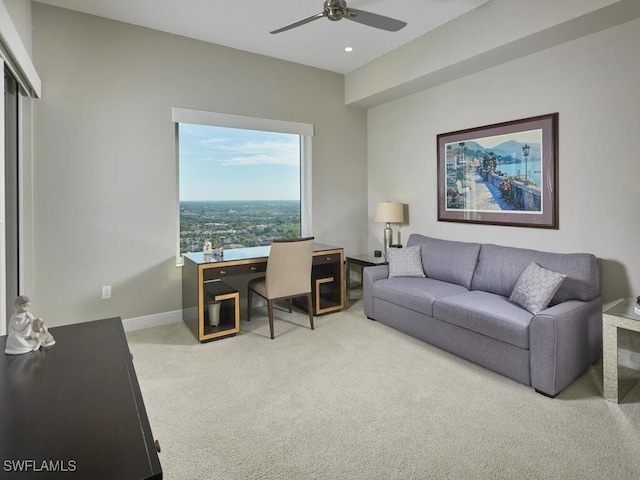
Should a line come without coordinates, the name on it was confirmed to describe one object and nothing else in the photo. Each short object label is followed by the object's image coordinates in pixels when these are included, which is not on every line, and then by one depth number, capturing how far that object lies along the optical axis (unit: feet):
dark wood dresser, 2.67
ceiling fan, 7.97
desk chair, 10.94
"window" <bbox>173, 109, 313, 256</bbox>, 12.83
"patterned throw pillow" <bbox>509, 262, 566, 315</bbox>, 8.46
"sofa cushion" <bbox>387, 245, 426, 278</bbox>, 12.59
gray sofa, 7.73
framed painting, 10.35
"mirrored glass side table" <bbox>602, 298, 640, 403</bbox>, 7.26
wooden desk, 10.80
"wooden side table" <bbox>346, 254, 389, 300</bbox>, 14.45
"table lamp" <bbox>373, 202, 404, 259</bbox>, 14.52
